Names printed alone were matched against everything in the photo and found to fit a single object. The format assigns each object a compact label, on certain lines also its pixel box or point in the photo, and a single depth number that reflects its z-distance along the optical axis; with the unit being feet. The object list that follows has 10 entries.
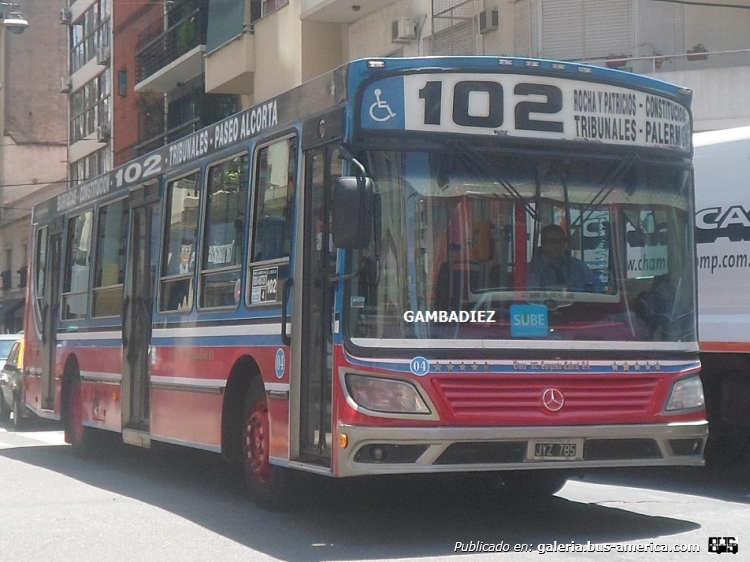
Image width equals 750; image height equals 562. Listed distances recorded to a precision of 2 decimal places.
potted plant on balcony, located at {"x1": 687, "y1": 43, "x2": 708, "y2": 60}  66.49
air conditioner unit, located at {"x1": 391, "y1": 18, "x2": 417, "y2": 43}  76.07
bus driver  26.84
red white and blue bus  26.00
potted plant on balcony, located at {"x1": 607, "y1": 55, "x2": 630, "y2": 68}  64.18
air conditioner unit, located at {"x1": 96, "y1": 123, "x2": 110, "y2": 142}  139.74
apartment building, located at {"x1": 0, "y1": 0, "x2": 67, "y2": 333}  188.14
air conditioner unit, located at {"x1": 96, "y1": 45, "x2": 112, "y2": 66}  142.92
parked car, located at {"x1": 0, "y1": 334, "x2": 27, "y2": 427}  69.87
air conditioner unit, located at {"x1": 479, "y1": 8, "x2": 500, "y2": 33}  71.31
